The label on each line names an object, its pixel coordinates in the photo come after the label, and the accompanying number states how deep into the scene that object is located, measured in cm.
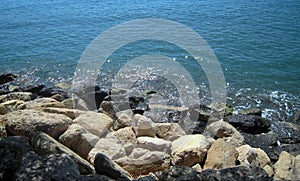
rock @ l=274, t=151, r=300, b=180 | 790
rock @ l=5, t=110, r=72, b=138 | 742
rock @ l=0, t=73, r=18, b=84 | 1687
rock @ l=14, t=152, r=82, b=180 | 436
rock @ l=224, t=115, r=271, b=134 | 1151
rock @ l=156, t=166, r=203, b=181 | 466
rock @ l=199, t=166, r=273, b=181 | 473
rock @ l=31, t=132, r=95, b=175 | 568
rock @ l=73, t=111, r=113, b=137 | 873
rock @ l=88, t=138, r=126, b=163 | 734
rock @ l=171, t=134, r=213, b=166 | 780
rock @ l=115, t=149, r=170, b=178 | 715
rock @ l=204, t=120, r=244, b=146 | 1002
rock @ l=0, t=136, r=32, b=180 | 487
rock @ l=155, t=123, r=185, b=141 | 955
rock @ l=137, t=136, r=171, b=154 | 826
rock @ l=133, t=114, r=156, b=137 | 906
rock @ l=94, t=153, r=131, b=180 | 571
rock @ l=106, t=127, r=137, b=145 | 849
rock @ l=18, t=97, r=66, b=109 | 1004
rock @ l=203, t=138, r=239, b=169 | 772
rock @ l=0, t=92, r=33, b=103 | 1245
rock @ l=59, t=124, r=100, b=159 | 755
